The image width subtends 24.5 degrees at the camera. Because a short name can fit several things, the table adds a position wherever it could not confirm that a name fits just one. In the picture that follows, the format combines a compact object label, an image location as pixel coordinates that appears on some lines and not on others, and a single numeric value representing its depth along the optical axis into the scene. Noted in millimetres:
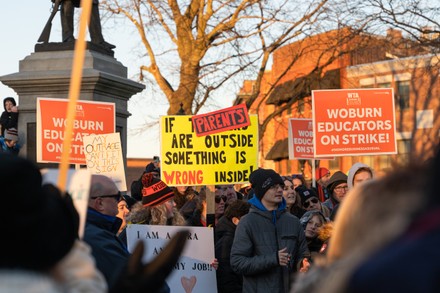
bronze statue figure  13351
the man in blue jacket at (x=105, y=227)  4812
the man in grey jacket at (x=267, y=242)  7403
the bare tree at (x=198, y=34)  29000
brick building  54031
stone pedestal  13008
